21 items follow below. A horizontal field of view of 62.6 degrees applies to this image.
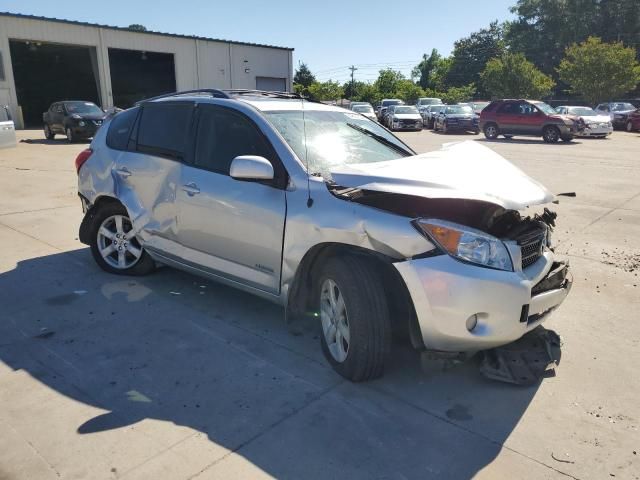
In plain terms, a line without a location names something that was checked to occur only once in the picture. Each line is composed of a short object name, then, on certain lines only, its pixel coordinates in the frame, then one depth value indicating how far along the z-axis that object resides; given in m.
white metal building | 29.14
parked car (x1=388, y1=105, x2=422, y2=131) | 27.97
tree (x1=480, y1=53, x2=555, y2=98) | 44.44
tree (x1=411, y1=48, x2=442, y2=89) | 85.44
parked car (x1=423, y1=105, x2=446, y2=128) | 28.90
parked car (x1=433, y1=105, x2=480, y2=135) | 26.89
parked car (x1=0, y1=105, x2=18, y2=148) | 17.53
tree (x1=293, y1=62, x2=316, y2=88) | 70.38
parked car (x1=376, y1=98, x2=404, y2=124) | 37.01
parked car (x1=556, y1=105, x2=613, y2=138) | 23.12
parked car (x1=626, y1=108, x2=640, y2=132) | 27.34
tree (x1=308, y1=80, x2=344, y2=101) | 59.69
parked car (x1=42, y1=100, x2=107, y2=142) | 21.11
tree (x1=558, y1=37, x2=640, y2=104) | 37.78
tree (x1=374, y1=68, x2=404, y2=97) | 62.51
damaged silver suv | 2.98
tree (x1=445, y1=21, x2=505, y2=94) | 76.31
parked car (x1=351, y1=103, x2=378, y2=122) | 27.07
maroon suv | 21.46
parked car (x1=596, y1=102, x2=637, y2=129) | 28.84
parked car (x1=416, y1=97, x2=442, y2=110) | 36.40
